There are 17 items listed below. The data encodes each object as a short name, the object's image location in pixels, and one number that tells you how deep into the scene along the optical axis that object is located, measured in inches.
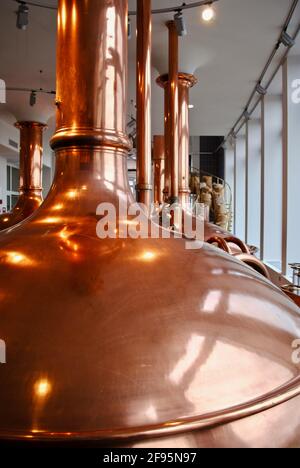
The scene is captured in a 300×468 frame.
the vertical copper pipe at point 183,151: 147.1
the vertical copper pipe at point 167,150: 132.2
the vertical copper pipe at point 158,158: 323.1
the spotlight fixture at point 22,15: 129.9
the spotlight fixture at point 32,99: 212.2
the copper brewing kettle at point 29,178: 163.3
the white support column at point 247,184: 306.7
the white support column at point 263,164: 238.4
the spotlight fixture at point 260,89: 229.5
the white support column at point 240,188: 382.9
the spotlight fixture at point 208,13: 134.1
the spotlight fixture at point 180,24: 132.7
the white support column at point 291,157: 181.0
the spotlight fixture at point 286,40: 160.9
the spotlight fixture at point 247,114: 290.0
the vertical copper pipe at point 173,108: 127.8
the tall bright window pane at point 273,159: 238.8
